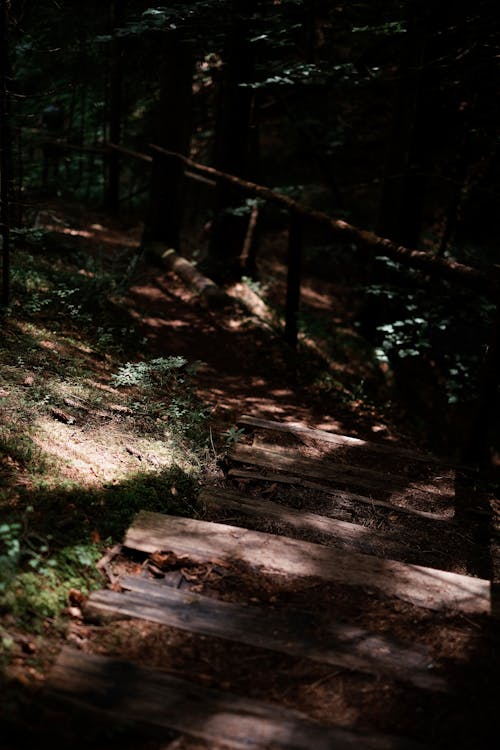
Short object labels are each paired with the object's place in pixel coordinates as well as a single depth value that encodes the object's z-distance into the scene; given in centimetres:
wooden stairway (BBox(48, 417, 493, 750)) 207
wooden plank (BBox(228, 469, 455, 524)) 419
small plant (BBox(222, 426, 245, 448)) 483
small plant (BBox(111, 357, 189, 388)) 551
